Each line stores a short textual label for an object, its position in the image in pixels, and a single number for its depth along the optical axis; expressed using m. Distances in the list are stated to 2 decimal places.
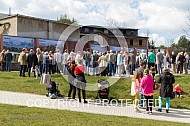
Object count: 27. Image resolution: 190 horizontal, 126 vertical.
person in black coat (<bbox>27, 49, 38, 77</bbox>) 21.14
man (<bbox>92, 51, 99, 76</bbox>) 23.08
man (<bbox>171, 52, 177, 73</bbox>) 26.01
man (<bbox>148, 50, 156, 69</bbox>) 21.00
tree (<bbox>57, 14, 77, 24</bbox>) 97.69
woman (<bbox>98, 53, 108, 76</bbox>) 22.48
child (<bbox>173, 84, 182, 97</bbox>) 15.68
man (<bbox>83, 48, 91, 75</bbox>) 23.50
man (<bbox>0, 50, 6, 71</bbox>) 25.95
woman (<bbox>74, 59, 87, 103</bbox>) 13.93
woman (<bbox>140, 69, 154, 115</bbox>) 12.58
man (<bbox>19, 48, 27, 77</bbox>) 21.26
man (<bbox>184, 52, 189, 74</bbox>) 25.49
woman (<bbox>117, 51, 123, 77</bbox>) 22.38
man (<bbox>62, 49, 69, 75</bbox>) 23.04
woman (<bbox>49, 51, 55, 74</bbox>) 23.03
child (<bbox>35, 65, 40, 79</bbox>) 20.81
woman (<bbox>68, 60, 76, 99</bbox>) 14.55
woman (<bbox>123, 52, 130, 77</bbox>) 22.70
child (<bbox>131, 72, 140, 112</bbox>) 12.84
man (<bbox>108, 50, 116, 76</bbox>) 22.54
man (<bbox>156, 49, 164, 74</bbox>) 21.77
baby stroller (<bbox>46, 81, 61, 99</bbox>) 14.73
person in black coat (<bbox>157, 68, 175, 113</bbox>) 12.74
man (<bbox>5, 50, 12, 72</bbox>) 25.80
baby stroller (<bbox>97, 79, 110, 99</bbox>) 14.43
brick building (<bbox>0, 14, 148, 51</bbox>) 31.38
